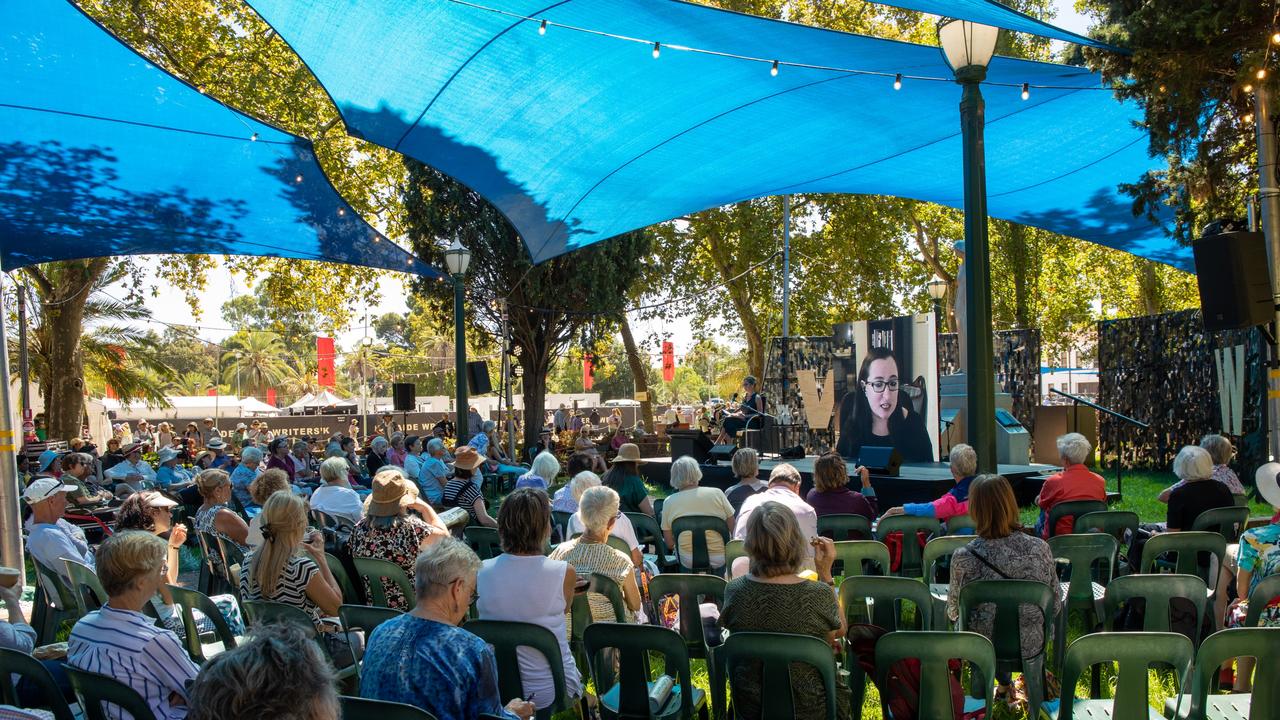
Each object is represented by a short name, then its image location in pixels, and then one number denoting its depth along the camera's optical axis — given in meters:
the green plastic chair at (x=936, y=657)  2.93
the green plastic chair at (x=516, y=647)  3.35
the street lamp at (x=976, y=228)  5.61
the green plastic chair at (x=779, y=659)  2.99
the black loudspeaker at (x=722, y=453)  14.79
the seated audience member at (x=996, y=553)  3.79
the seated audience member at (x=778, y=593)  3.28
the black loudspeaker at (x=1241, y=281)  7.04
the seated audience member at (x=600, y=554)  4.06
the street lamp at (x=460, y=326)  11.28
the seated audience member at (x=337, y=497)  6.96
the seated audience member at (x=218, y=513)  5.52
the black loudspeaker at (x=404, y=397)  17.38
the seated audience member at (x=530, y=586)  3.50
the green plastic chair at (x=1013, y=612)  3.64
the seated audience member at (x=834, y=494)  5.81
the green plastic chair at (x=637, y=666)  3.18
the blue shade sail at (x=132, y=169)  6.42
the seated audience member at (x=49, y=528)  5.23
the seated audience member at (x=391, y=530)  4.83
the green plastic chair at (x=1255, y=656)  2.89
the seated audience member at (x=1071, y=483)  6.09
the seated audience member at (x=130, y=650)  2.89
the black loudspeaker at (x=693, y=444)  16.11
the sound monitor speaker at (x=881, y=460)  11.19
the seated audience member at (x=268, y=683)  1.60
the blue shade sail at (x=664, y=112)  6.32
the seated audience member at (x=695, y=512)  5.94
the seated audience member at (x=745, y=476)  6.29
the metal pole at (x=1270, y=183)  7.49
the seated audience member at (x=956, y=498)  5.77
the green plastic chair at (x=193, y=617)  3.83
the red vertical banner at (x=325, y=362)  31.50
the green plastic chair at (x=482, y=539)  5.84
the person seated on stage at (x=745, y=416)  15.62
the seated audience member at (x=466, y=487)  7.13
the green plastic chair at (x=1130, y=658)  2.86
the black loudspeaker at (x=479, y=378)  15.03
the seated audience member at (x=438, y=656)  2.75
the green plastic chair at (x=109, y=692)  2.69
